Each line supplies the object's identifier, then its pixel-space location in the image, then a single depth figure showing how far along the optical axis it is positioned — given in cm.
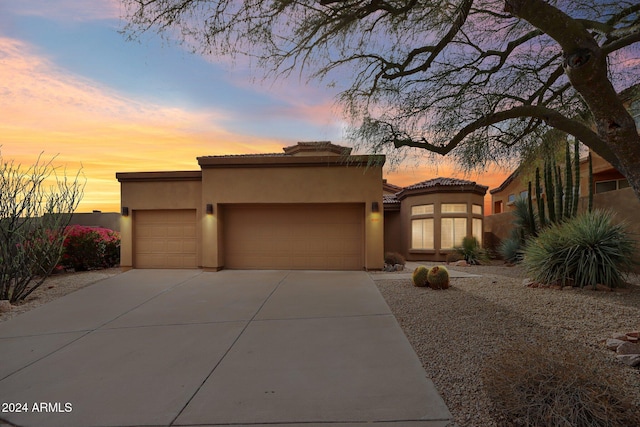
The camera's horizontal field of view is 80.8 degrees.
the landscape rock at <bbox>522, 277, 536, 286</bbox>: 954
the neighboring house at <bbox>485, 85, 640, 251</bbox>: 887
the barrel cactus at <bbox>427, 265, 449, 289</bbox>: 919
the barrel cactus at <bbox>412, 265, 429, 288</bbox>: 949
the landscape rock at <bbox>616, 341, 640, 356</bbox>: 458
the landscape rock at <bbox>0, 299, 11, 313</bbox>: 802
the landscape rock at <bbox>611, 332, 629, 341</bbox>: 513
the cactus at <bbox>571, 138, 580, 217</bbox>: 1191
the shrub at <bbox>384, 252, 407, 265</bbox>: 1384
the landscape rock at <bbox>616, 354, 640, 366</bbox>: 436
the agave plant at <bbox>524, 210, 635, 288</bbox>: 871
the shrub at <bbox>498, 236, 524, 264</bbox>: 1485
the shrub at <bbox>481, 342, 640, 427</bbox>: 289
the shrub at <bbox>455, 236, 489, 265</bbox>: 1566
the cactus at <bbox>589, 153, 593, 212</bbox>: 1185
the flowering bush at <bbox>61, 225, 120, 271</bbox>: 1326
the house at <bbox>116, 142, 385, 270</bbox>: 1259
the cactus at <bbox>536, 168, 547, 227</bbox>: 1318
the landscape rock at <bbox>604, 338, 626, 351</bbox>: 484
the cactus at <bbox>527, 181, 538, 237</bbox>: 1416
